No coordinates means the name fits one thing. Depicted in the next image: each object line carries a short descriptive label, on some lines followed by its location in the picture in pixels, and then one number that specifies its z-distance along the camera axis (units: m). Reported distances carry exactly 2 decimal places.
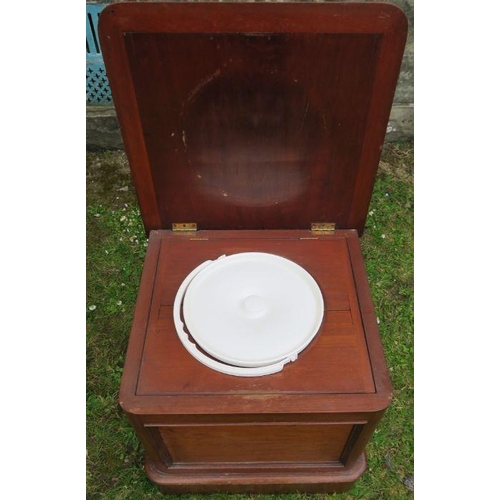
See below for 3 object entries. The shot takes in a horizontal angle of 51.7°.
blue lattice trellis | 2.58
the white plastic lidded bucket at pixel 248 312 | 1.38
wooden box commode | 1.30
